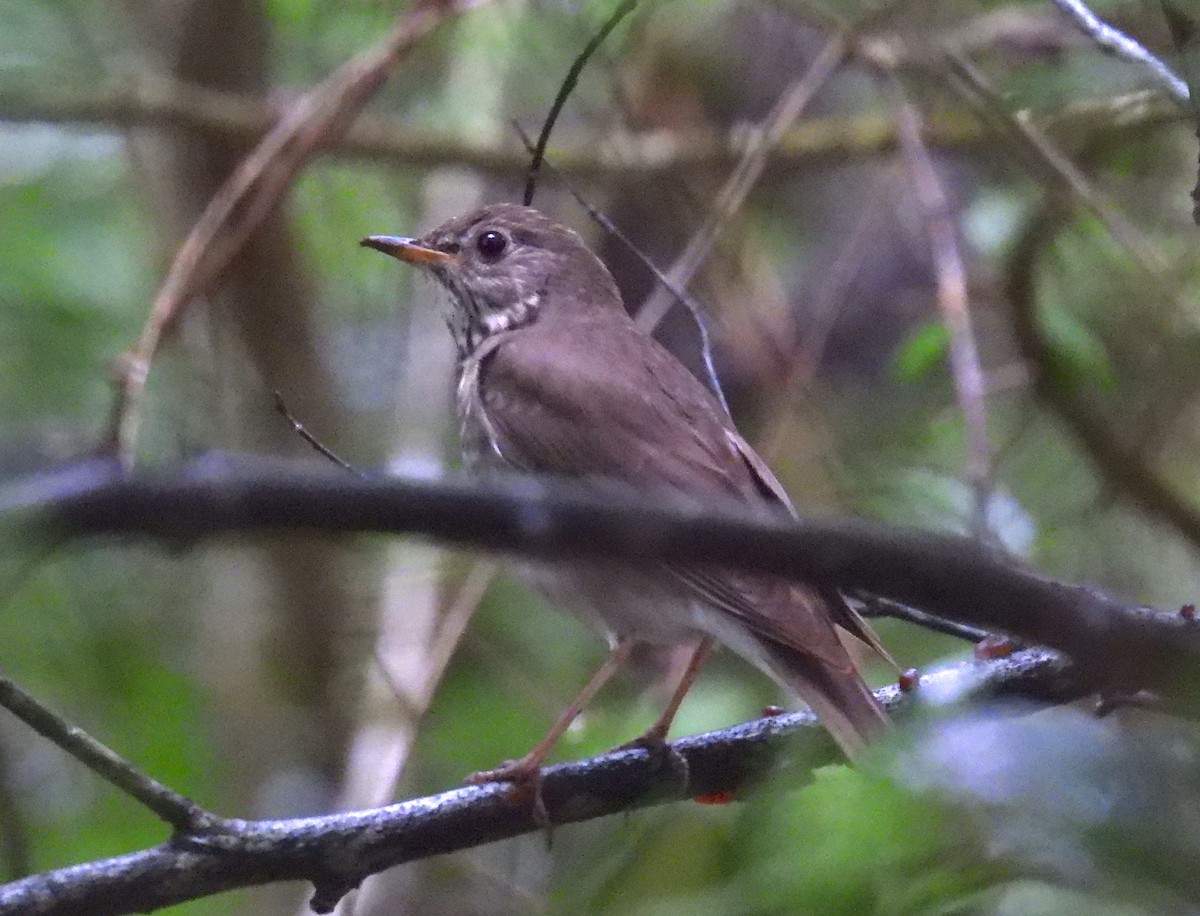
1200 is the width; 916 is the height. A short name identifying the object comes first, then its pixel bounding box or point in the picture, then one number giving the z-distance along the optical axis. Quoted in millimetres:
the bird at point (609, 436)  6391
